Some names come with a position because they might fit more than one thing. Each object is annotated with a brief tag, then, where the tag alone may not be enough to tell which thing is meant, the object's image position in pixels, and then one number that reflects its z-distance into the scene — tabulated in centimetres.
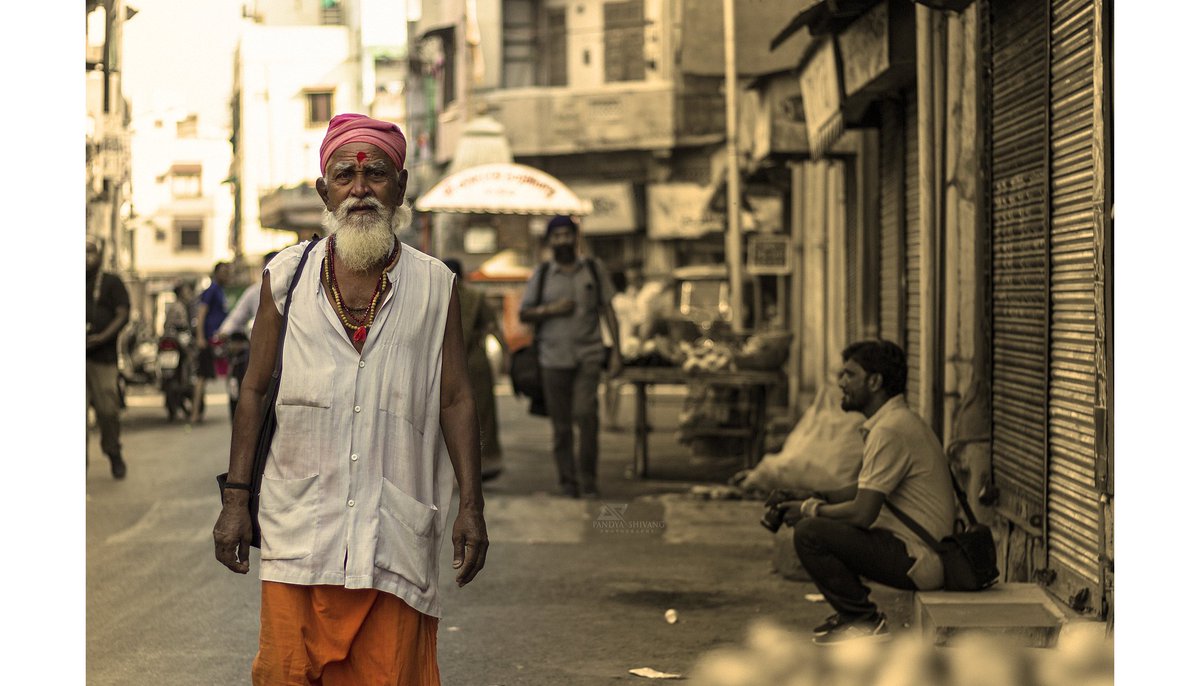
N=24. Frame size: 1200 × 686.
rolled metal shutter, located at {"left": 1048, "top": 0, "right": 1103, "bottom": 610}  577
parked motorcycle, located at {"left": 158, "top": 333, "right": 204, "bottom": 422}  1772
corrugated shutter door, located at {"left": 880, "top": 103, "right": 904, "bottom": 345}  1053
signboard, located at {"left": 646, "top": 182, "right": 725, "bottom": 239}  3028
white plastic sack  867
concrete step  526
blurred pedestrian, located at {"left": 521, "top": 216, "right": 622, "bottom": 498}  1099
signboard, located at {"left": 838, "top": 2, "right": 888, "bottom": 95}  873
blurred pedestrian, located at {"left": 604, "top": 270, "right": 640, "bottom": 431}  1379
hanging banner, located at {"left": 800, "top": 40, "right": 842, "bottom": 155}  1041
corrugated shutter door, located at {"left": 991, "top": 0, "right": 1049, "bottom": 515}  660
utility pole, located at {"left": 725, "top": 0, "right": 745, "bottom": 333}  1448
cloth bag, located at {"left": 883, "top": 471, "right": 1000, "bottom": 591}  582
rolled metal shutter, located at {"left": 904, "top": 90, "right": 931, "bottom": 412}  1000
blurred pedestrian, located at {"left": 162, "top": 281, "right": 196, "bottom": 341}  1886
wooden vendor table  1189
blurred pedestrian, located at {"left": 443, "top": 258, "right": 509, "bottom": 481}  1089
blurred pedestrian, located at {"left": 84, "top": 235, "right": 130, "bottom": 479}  1142
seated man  601
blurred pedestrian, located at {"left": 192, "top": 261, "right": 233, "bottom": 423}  1641
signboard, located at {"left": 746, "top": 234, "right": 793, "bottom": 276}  1664
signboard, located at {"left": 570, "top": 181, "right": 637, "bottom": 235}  3117
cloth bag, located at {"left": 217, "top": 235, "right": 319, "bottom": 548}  413
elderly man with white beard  407
